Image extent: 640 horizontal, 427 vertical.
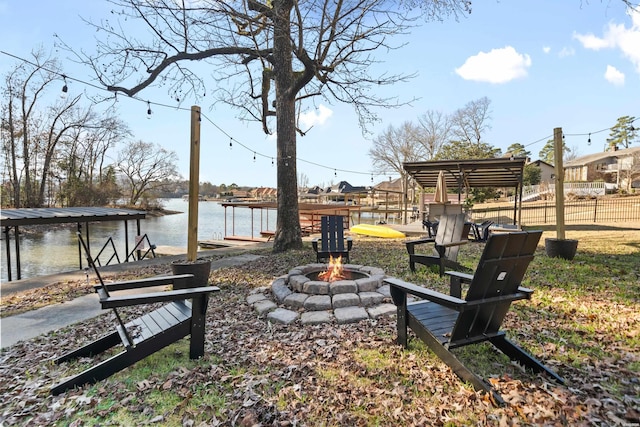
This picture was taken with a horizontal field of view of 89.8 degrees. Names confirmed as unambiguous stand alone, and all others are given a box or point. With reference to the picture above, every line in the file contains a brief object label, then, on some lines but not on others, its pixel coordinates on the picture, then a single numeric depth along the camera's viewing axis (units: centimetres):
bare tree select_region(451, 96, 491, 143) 3017
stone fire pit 337
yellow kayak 1091
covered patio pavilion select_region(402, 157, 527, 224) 1008
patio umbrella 1120
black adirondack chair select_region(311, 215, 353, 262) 559
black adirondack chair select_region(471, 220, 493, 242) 729
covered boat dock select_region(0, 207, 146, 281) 695
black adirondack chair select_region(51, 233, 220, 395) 221
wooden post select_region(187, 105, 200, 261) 445
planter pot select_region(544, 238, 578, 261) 574
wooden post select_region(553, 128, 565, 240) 580
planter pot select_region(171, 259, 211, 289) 419
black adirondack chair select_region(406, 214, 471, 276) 468
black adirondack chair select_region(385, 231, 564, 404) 200
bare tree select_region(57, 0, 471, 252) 636
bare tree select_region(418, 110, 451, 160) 3206
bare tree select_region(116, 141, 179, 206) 3553
